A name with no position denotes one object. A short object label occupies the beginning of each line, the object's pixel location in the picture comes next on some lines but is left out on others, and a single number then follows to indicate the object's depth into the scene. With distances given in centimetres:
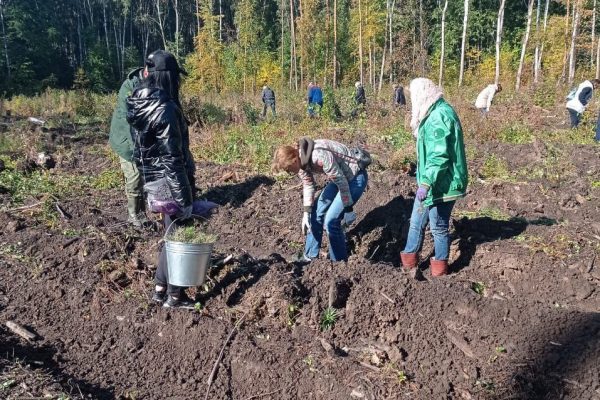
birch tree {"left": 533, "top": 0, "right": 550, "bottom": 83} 2455
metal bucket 356
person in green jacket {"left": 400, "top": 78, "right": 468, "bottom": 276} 441
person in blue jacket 1719
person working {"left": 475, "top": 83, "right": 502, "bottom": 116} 1349
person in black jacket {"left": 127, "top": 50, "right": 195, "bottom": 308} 365
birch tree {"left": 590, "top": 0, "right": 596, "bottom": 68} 2272
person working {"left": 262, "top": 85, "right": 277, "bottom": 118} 1900
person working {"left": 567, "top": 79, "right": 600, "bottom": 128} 1184
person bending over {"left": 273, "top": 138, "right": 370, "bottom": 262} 471
